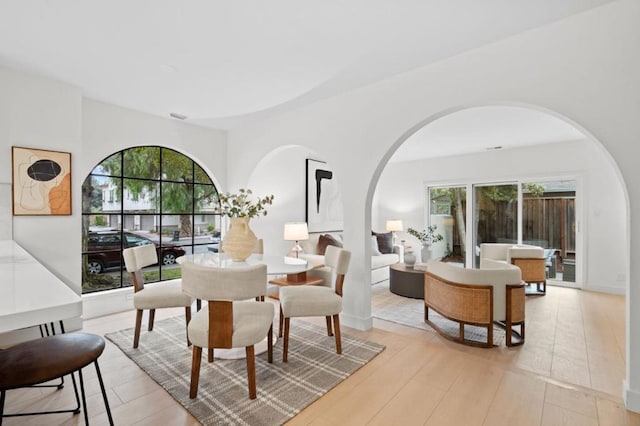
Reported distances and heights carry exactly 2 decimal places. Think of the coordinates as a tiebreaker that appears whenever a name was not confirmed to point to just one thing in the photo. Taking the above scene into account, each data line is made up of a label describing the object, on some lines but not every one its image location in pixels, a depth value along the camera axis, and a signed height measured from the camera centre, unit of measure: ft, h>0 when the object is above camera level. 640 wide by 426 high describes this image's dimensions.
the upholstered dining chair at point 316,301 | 8.48 -2.47
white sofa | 15.86 -2.78
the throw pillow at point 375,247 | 19.82 -2.28
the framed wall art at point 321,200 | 18.16 +0.80
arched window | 13.17 -0.02
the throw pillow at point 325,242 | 17.06 -1.63
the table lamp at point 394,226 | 23.09 -1.01
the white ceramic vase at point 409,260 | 16.11 -2.48
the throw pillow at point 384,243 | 21.29 -2.11
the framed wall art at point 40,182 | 9.80 +1.02
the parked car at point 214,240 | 16.51 -1.48
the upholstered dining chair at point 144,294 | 9.14 -2.45
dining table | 8.59 -1.54
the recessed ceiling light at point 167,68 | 9.30 +4.43
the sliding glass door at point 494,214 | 20.15 -0.10
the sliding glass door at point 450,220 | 22.33 -0.56
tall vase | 9.33 -0.86
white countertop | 3.02 -0.98
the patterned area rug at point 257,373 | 6.35 -4.05
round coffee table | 15.08 -3.47
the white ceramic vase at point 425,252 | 18.85 -2.43
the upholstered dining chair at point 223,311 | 6.19 -2.05
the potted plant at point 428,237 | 18.93 -1.69
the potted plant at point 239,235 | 9.34 -0.68
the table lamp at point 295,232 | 15.05 -0.95
